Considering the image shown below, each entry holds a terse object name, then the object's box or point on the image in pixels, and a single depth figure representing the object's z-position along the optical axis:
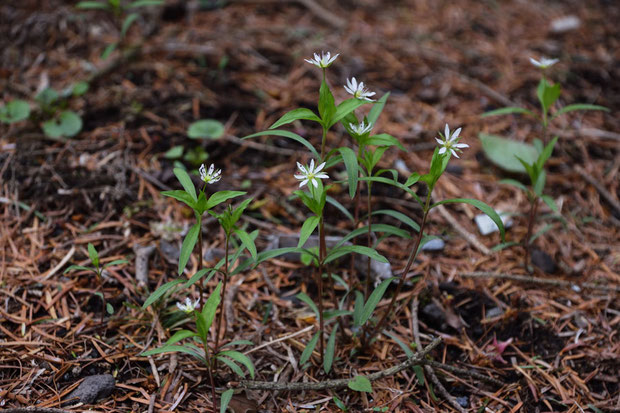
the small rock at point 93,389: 1.77
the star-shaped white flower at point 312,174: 1.68
